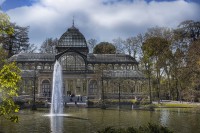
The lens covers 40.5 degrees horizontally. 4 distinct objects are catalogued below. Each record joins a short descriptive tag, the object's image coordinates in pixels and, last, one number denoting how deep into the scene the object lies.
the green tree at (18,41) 77.49
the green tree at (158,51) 51.03
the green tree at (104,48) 74.30
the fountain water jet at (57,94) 33.47
